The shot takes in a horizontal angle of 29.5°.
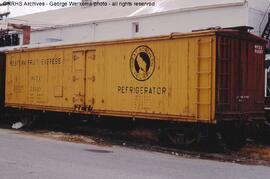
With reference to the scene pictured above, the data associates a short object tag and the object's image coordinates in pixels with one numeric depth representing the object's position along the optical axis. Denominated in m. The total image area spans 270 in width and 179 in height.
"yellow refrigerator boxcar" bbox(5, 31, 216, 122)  14.73
